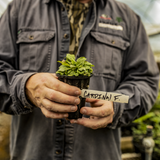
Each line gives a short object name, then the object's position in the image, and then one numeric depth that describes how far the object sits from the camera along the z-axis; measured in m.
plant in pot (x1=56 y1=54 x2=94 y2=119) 0.86
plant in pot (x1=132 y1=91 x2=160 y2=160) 2.64
